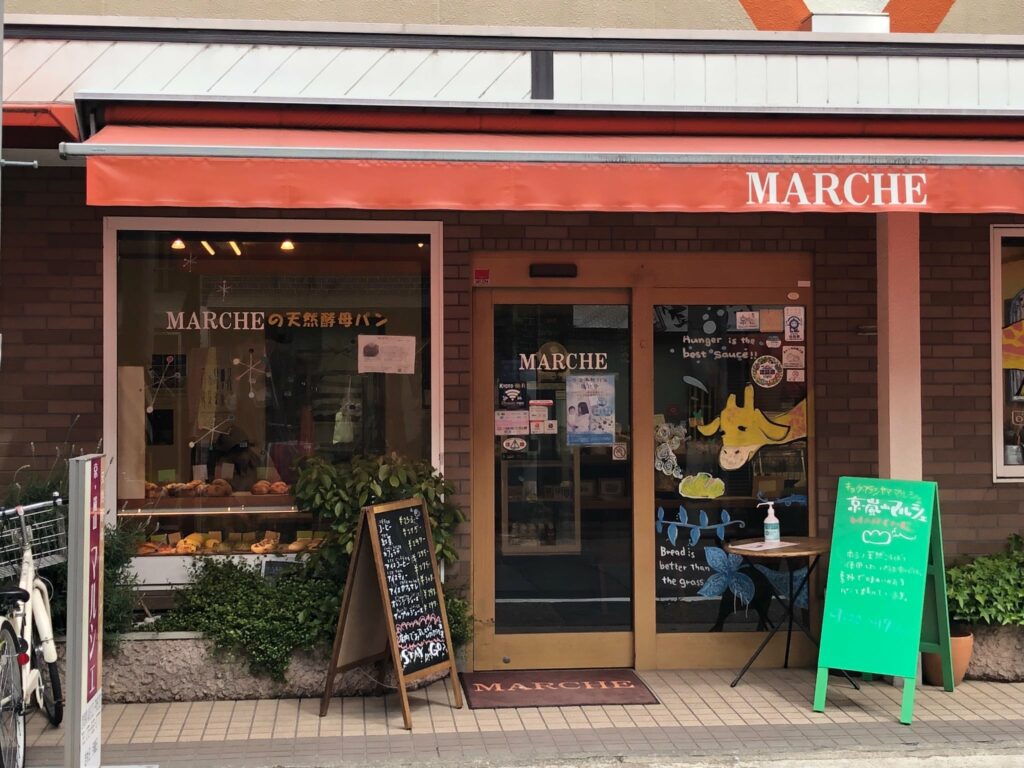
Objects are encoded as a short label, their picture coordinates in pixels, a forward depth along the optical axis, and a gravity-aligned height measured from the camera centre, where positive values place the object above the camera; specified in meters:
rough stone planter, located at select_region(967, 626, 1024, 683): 6.88 -1.60
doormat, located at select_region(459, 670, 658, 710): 6.50 -1.77
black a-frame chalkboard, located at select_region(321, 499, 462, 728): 6.07 -1.15
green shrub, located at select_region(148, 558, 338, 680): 6.44 -1.29
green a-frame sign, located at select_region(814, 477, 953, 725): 6.15 -1.05
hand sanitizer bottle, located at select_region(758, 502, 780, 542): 6.92 -0.83
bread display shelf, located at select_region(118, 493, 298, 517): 7.09 -0.68
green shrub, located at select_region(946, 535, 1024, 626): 6.72 -1.20
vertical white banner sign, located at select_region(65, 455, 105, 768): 4.69 -0.94
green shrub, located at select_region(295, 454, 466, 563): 6.57 -0.56
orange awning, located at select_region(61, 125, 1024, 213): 5.41 +1.12
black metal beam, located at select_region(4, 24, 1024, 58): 6.49 +2.18
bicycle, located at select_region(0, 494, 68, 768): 4.93 -1.09
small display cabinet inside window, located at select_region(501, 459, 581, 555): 7.30 -0.71
